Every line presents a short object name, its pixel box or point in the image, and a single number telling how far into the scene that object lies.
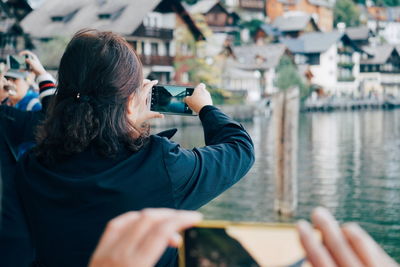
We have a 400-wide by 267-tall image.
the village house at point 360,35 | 67.56
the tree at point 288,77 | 50.58
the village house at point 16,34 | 27.61
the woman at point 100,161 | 1.51
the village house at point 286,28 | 64.50
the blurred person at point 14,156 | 2.00
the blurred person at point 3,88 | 3.04
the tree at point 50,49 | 28.89
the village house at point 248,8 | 72.19
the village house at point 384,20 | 90.56
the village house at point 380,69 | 64.50
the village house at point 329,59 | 59.22
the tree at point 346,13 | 83.86
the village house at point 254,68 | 48.44
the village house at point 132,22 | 35.28
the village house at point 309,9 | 77.69
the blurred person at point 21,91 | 3.19
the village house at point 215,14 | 56.97
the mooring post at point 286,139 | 11.09
